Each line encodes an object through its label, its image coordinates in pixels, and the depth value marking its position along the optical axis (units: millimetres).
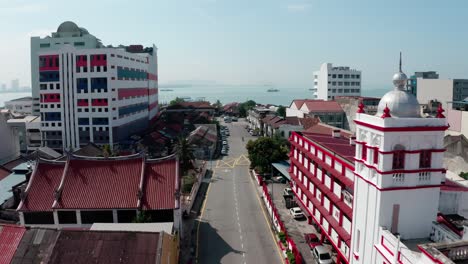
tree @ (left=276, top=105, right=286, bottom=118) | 134200
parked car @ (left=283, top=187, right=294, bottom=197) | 50631
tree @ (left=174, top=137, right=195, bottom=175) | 57706
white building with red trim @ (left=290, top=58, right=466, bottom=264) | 22969
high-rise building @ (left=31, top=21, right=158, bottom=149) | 78250
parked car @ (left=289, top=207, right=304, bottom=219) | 44156
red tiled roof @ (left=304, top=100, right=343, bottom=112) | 102500
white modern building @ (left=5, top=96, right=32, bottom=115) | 156675
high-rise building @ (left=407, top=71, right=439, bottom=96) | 146000
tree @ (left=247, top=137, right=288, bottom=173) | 62219
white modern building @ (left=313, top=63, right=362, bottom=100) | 146750
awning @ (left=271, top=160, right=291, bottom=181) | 56369
